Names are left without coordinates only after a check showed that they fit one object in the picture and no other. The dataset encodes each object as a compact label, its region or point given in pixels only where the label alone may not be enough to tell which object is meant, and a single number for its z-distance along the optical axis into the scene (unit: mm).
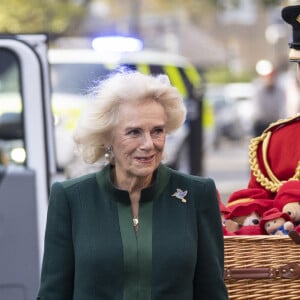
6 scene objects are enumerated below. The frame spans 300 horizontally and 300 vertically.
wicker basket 8055
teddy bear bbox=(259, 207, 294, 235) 8375
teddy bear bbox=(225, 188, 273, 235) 8641
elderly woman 7277
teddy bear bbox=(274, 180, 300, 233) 8437
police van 11641
